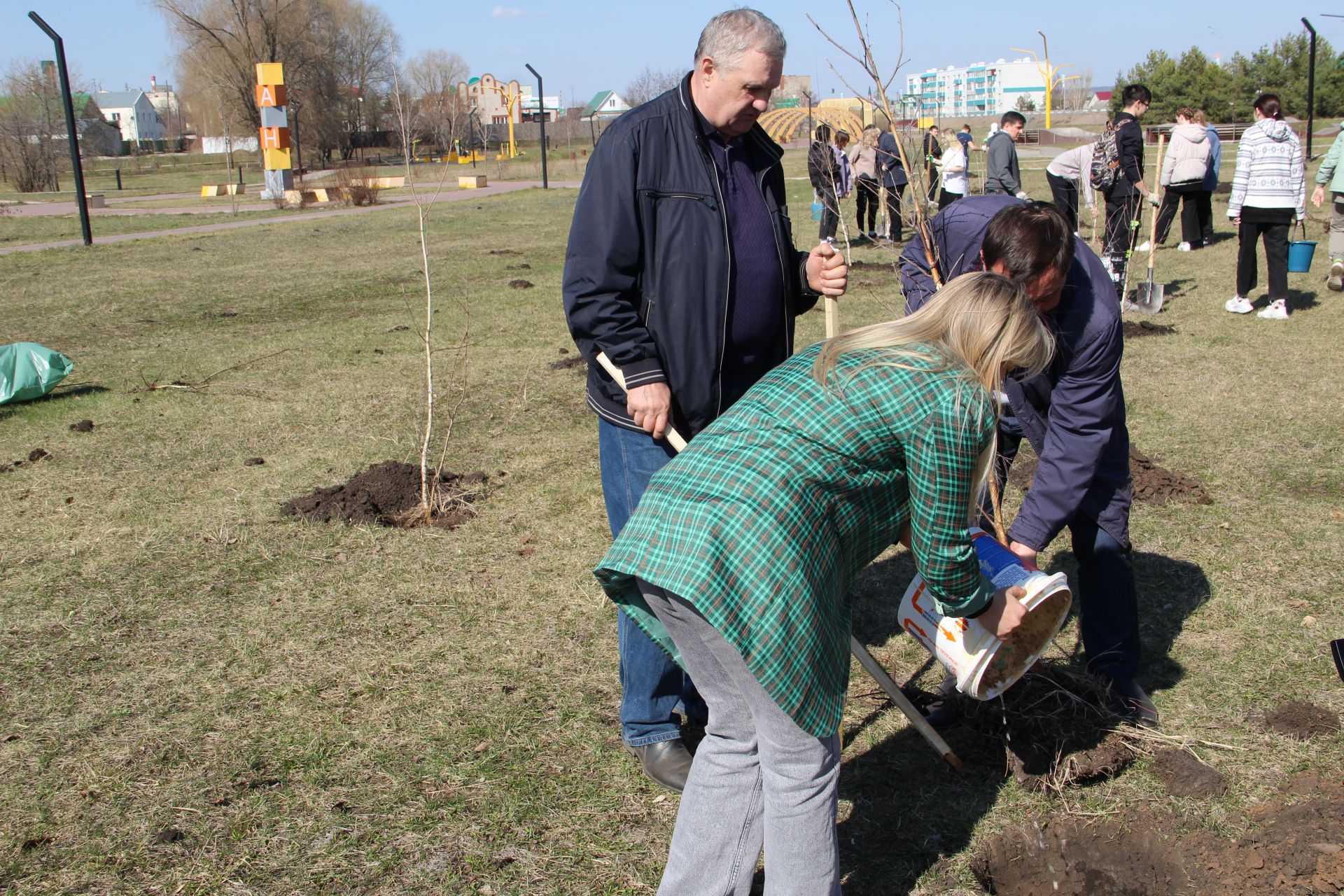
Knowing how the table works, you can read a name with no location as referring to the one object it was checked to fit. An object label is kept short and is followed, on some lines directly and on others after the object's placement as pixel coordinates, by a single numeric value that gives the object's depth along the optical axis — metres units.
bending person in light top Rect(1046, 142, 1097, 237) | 10.78
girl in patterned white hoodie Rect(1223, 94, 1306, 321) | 8.53
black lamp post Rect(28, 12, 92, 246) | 15.57
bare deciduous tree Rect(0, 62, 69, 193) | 34.97
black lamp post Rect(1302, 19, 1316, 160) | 21.50
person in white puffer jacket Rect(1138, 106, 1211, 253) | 12.01
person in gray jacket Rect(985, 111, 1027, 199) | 11.48
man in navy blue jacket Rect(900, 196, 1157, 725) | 2.54
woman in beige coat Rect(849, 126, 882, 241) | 13.17
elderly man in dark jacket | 2.57
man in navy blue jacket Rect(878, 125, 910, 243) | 12.62
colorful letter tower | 28.25
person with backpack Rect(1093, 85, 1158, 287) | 9.73
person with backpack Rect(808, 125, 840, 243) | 9.37
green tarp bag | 6.92
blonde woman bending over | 1.87
